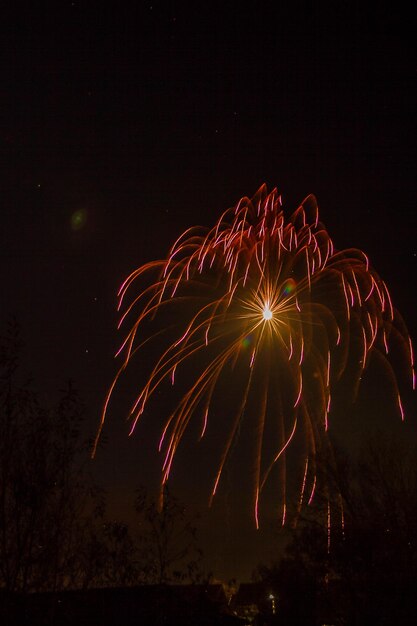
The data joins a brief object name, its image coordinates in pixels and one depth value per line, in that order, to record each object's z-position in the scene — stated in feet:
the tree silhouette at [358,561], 73.26
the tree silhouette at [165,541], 58.85
